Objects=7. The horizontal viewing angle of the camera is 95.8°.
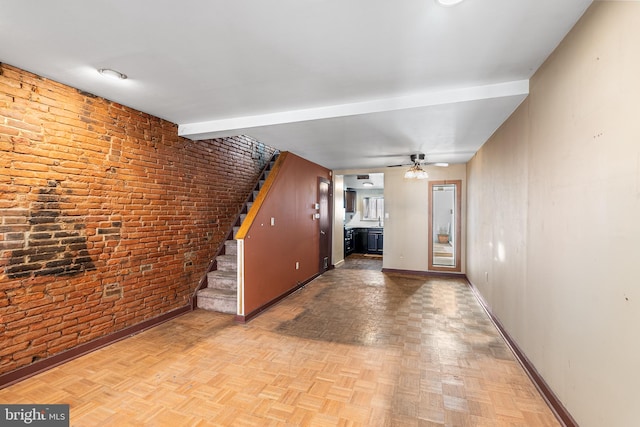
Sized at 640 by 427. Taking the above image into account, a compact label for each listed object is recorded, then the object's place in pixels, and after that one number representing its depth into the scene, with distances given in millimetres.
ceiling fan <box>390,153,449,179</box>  4766
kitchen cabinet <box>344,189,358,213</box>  9048
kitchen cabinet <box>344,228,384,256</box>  8828
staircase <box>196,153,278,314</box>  3902
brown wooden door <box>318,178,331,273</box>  6235
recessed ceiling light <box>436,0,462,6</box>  1509
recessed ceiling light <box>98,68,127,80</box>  2309
